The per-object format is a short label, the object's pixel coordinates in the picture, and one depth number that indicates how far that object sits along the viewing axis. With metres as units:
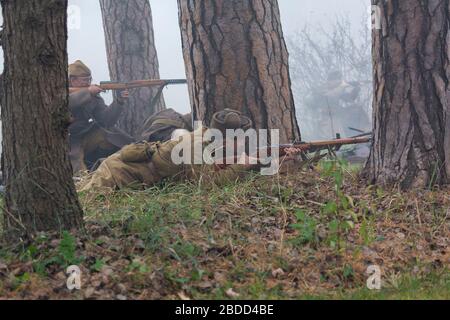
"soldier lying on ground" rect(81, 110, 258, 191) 15.97
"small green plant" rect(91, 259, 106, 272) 10.64
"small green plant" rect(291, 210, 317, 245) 12.37
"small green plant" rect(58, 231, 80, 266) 10.75
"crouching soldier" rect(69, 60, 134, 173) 23.25
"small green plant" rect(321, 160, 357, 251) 11.98
